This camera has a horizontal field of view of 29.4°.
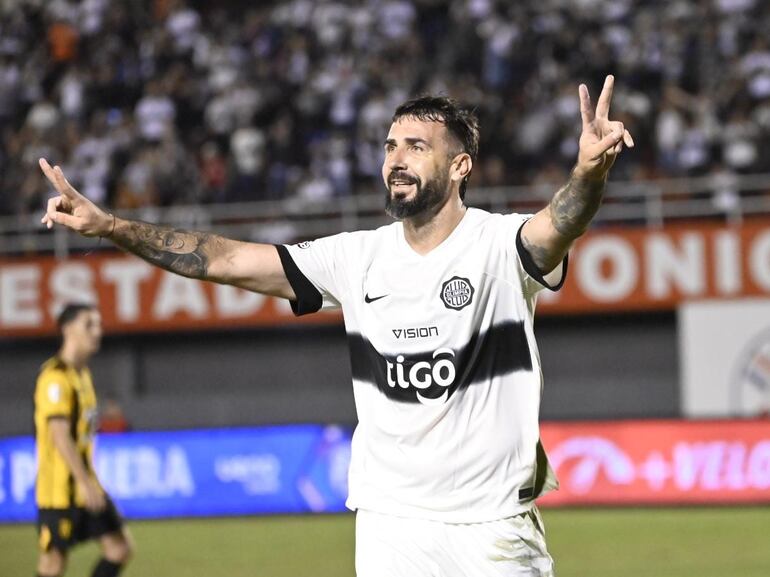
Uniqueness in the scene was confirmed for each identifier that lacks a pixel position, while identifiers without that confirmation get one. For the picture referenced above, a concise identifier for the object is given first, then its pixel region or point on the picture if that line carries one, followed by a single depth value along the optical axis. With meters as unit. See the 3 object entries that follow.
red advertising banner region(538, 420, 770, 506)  15.40
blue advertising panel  16.30
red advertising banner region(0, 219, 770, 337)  18.55
